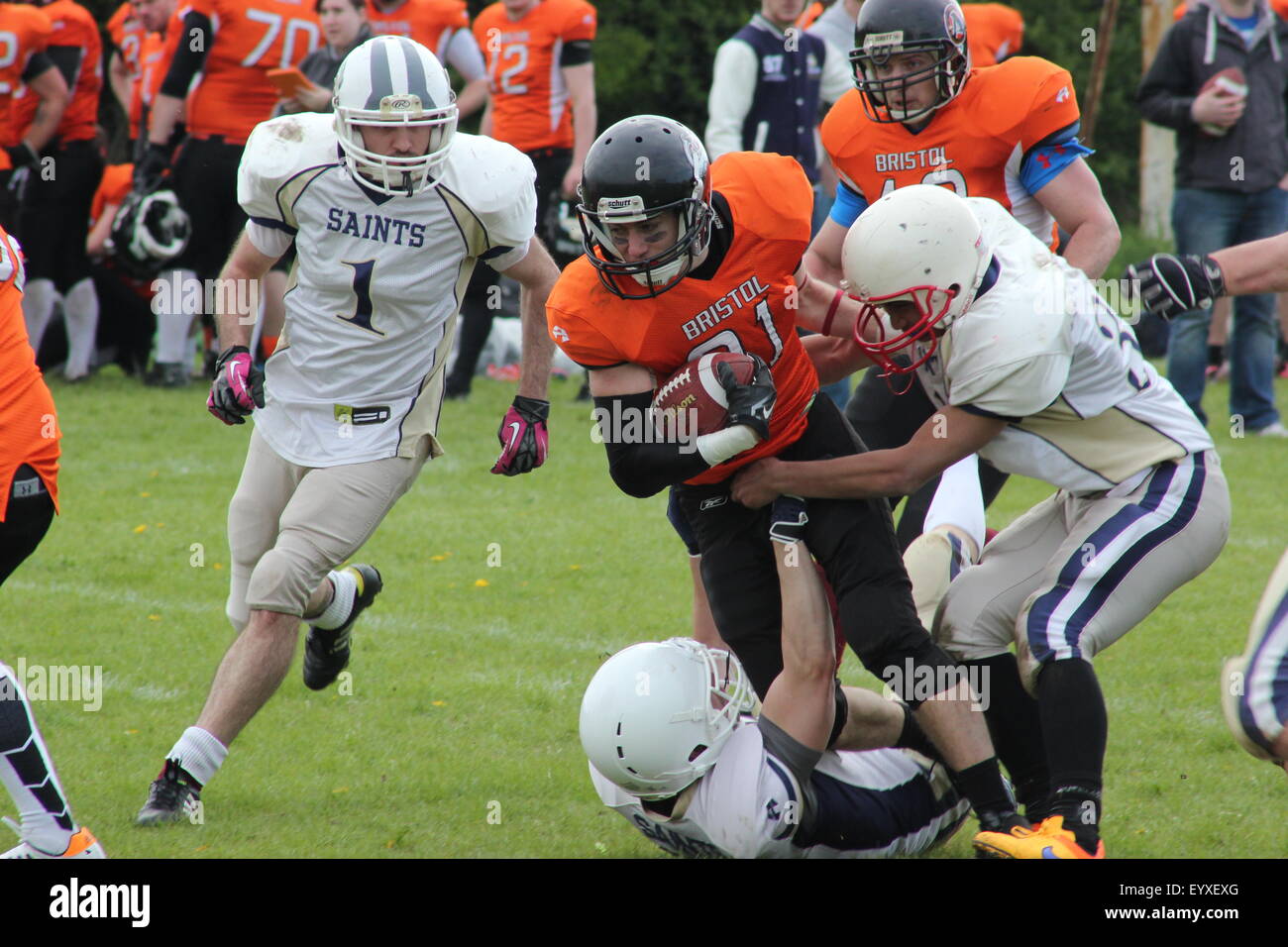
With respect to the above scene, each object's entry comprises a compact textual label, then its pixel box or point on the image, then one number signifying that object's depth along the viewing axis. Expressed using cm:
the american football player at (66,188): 1742
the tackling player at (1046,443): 642
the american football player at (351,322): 754
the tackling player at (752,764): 628
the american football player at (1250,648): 561
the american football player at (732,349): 664
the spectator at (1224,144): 1520
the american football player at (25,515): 604
